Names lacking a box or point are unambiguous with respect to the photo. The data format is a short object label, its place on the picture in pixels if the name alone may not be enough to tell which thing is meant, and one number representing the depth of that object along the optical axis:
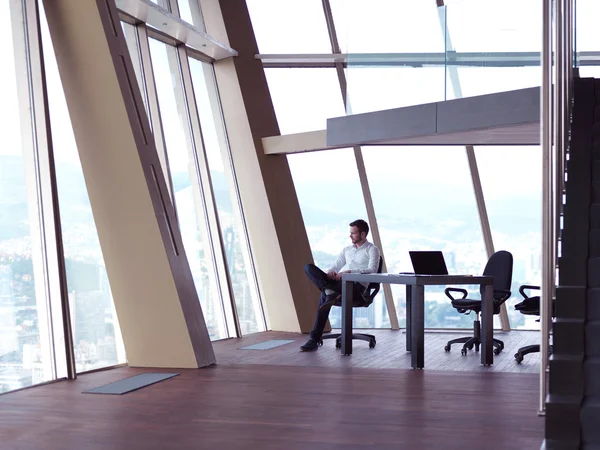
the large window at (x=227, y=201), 9.65
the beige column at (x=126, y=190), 6.38
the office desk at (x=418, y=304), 6.54
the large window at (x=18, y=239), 5.73
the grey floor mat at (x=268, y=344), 8.04
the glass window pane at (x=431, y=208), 10.18
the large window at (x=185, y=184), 8.61
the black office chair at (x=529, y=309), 6.96
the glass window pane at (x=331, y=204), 10.34
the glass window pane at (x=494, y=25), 7.79
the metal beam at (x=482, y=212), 10.06
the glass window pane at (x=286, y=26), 10.45
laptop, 7.41
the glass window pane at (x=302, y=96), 10.43
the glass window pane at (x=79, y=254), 6.52
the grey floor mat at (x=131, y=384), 5.20
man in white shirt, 7.69
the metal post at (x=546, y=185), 3.76
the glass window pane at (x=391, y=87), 8.23
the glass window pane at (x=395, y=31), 8.37
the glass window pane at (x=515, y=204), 9.96
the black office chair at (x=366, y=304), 7.70
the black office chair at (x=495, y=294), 7.50
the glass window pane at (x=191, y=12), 9.51
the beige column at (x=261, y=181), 9.89
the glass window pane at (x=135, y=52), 8.16
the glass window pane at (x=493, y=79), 7.54
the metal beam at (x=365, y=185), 10.27
